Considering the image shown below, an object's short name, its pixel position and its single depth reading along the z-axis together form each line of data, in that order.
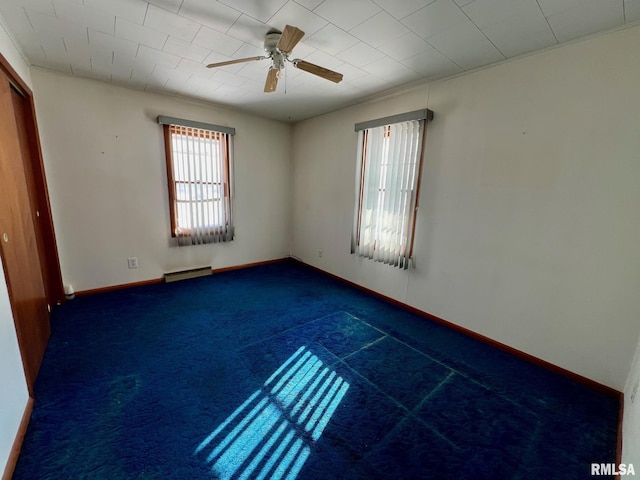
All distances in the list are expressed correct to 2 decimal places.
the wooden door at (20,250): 1.58
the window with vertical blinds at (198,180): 3.43
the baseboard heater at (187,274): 3.63
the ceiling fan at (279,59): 1.74
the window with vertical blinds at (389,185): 2.81
